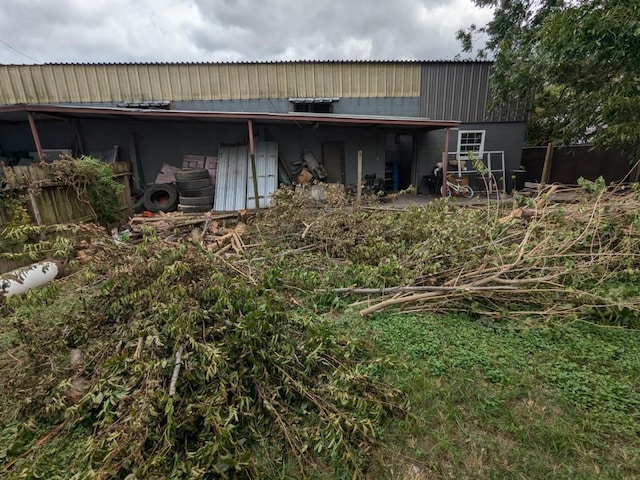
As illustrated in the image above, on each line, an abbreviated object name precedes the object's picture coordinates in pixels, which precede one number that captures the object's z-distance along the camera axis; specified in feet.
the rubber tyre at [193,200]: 25.30
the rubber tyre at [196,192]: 25.89
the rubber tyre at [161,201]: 26.32
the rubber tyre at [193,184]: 25.77
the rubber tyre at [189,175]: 25.71
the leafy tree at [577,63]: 17.38
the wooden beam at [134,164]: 30.07
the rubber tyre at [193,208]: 25.00
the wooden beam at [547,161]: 25.95
